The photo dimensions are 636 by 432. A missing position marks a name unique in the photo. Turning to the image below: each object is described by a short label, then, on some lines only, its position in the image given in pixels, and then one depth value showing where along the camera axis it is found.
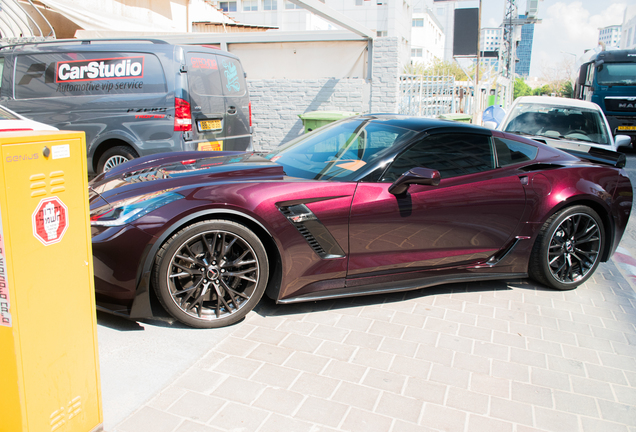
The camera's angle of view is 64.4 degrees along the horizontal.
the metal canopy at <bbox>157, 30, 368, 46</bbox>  11.39
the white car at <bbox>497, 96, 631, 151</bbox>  8.05
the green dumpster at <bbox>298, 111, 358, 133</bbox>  8.36
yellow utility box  1.66
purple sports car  2.99
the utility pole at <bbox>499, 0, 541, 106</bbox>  38.08
